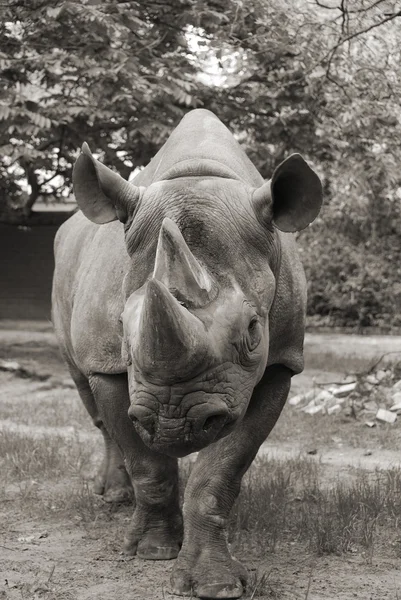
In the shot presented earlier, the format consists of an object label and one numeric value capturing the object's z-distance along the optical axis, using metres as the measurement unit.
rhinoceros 5.80
